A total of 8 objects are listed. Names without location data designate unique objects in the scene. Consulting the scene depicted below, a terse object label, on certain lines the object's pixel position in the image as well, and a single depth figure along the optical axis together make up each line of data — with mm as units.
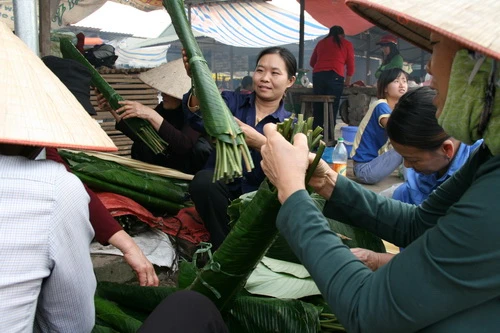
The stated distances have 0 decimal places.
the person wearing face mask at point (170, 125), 3118
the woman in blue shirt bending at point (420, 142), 1872
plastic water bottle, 4202
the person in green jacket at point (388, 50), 8962
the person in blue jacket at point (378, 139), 4184
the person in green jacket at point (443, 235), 896
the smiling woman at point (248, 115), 2850
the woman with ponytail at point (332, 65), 7926
